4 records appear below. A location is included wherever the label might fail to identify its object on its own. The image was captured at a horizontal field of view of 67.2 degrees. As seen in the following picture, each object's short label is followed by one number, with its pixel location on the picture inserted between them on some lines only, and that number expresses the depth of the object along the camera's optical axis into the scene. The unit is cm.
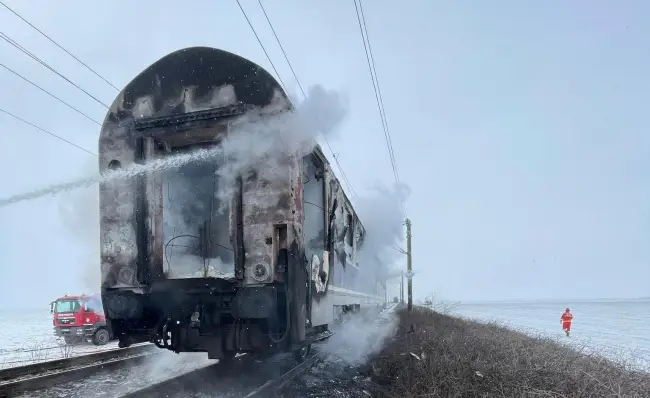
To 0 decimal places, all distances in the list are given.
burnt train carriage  580
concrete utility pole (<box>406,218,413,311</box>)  2664
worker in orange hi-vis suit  2252
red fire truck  1745
